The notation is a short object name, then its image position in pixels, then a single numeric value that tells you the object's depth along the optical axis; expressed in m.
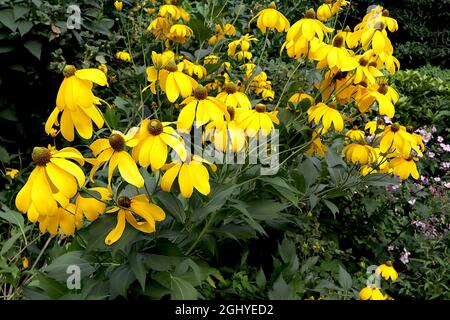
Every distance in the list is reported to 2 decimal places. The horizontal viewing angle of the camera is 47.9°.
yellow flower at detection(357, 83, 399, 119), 1.50
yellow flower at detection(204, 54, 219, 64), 2.10
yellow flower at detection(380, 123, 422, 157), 1.56
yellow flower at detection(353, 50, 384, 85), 1.45
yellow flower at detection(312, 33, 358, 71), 1.43
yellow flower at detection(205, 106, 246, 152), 1.18
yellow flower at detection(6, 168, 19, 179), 2.58
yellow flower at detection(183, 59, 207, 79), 1.70
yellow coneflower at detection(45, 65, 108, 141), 1.07
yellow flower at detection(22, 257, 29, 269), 1.73
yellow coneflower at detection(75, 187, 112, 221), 1.11
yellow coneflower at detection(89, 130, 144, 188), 1.02
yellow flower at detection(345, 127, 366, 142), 1.79
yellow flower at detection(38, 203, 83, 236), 1.14
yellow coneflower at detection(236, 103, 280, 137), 1.25
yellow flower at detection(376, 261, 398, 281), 1.73
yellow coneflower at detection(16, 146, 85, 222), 0.97
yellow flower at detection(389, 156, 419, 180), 1.67
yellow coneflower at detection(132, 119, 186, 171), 1.05
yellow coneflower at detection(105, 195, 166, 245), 1.08
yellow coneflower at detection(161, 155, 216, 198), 1.07
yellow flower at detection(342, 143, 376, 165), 1.64
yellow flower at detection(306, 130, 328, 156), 1.60
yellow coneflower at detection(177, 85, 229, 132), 1.18
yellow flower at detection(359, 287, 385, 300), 1.45
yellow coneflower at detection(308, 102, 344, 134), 1.49
